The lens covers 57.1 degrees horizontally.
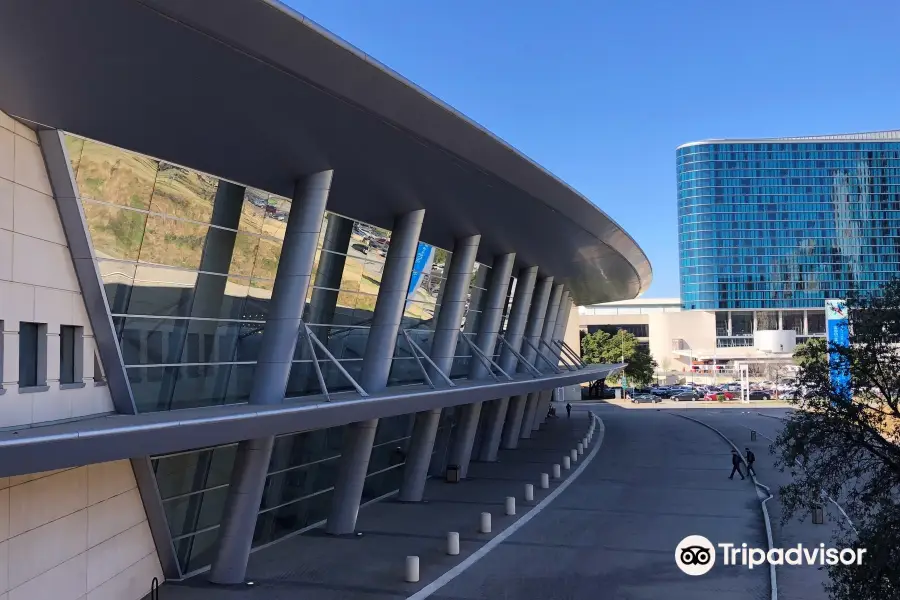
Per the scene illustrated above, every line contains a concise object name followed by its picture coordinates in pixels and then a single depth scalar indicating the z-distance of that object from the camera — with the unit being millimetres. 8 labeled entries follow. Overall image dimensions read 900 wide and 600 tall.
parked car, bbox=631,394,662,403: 75750
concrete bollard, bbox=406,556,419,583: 16234
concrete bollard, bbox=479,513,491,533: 20672
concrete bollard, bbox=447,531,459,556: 18420
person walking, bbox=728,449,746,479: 30075
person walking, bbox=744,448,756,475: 30278
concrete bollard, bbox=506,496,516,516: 22891
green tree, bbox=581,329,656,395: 88688
